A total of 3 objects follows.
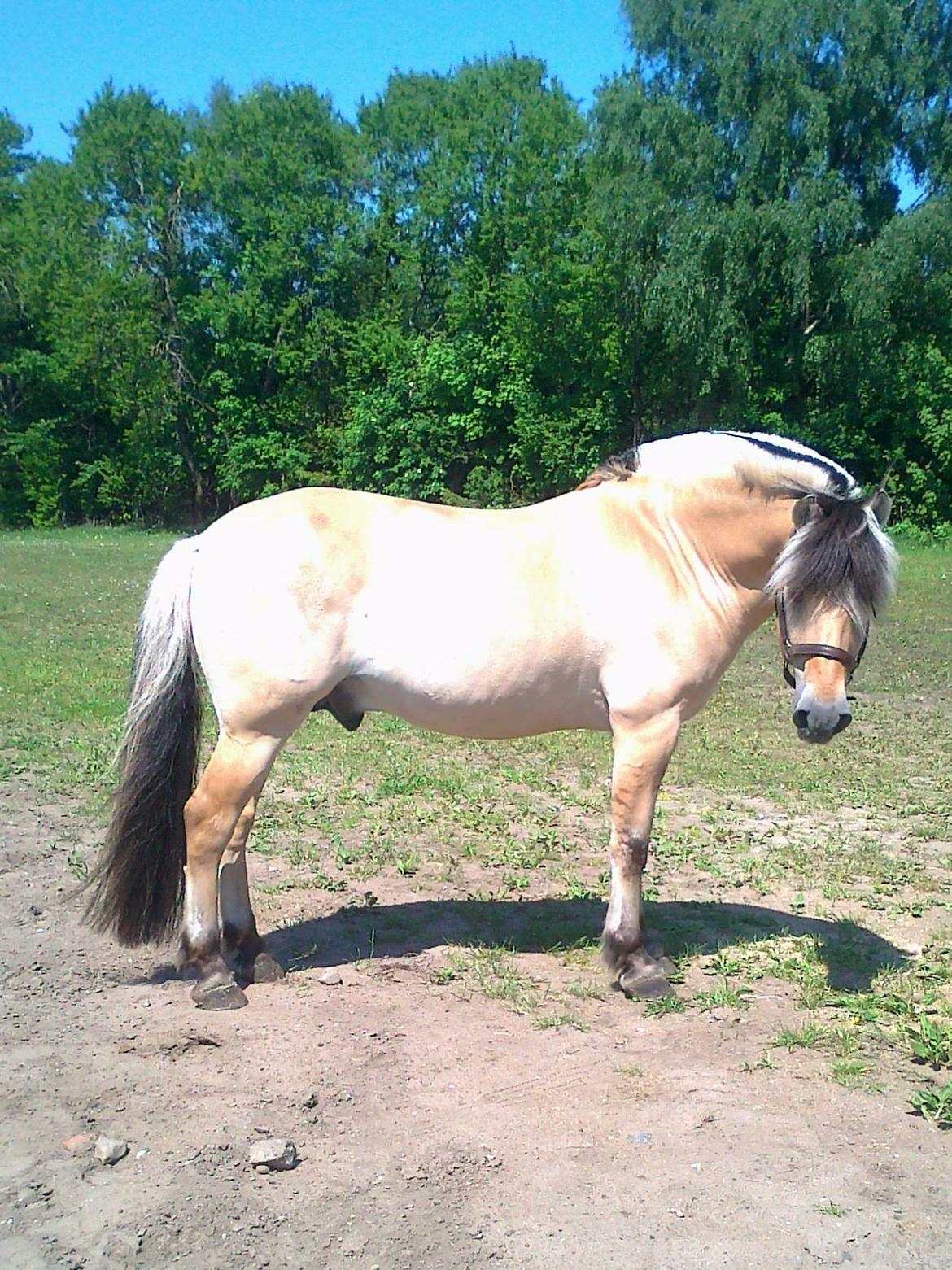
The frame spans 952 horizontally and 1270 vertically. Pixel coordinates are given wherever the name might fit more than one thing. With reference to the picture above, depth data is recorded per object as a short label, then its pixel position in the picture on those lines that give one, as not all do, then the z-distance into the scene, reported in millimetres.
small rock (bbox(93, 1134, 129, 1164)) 2996
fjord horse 3975
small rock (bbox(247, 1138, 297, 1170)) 2955
